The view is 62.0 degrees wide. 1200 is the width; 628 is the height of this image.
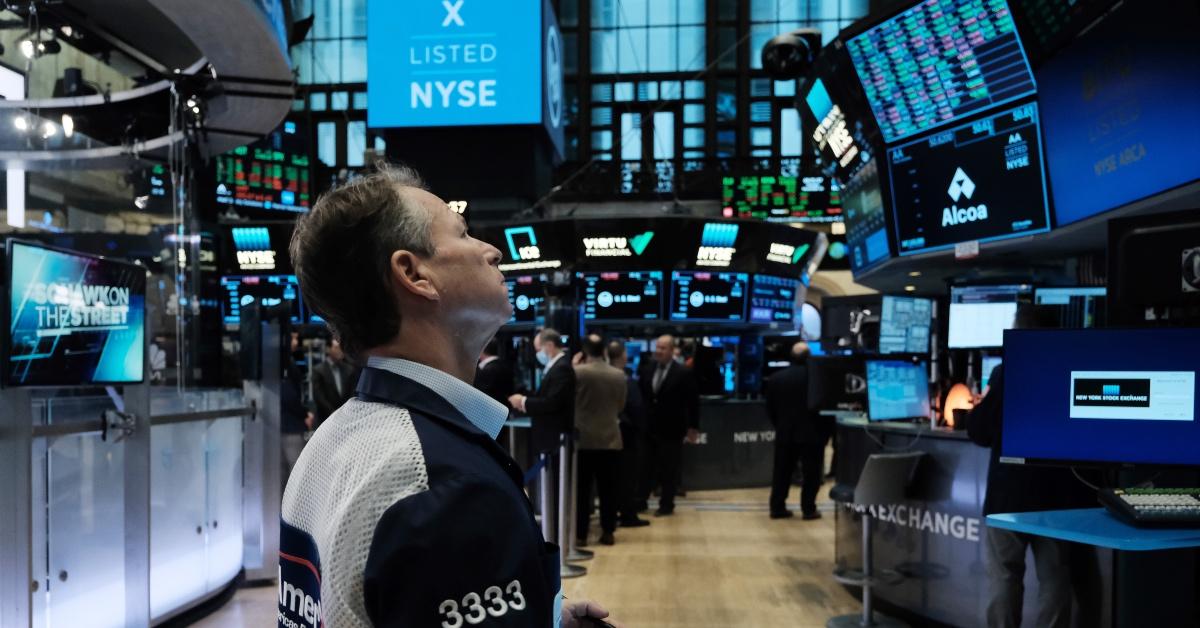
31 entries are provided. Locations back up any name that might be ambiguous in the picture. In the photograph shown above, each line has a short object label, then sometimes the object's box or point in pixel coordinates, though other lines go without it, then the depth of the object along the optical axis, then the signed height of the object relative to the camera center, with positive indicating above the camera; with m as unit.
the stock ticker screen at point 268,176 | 16.58 +2.26
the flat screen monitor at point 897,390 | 5.44 -0.45
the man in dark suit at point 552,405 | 6.56 -0.64
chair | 4.92 -0.87
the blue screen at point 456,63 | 7.12 +1.77
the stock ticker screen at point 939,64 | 4.70 +1.25
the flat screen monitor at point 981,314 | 5.55 -0.02
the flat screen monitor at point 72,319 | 3.20 -0.04
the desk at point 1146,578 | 2.77 -0.80
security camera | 7.93 +2.03
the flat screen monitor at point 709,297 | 11.74 +0.14
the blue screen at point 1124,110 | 3.66 +0.82
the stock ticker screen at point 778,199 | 18.20 +2.02
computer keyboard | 2.52 -0.51
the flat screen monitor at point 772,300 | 12.13 +0.11
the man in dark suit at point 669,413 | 9.18 -0.97
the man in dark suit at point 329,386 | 7.36 -0.59
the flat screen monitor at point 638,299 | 11.72 +0.12
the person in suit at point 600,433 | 7.62 -0.95
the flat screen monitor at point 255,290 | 12.80 +0.23
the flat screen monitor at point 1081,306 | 4.95 +0.02
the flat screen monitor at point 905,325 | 5.65 -0.09
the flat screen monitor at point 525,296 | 11.79 +0.15
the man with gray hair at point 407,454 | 0.85 -0.14
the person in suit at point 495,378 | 7.02 -0.49
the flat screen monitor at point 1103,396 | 2.86 -0.26
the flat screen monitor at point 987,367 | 5.70 -0.33
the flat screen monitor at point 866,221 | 6.28 +0.59
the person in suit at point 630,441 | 8.56 -1.19
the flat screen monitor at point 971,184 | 4.95 +0.68
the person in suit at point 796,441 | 8.69 -1.15
